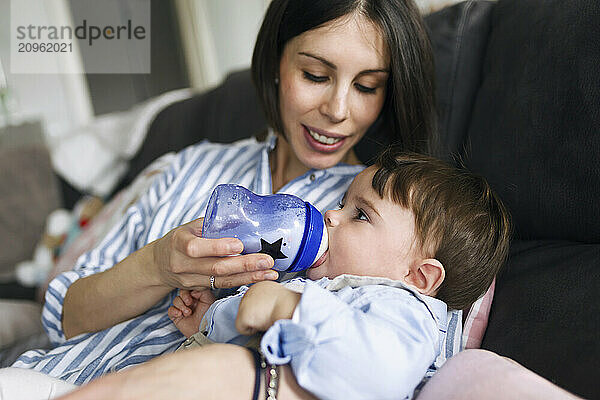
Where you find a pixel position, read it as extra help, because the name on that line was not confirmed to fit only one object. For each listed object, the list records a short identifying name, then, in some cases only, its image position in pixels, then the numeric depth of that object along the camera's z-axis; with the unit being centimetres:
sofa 96
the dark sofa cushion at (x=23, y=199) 214
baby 80
